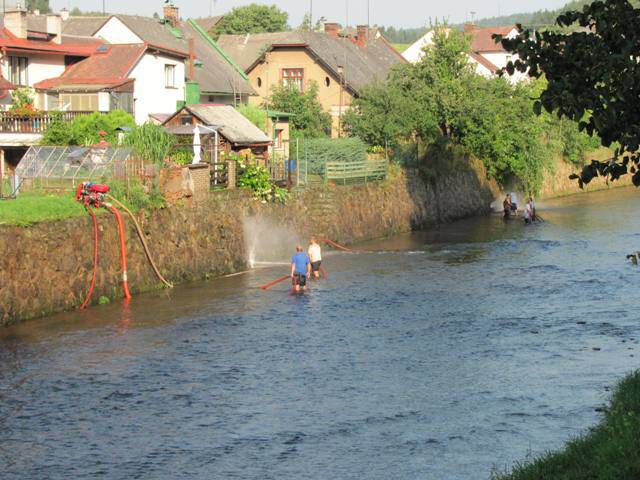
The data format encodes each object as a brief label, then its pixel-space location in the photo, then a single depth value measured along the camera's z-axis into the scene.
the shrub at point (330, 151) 56.32
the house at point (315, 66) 73.12
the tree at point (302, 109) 68.69
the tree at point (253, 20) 131.00
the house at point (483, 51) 103.56
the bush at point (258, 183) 45.22
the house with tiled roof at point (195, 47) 62.94
